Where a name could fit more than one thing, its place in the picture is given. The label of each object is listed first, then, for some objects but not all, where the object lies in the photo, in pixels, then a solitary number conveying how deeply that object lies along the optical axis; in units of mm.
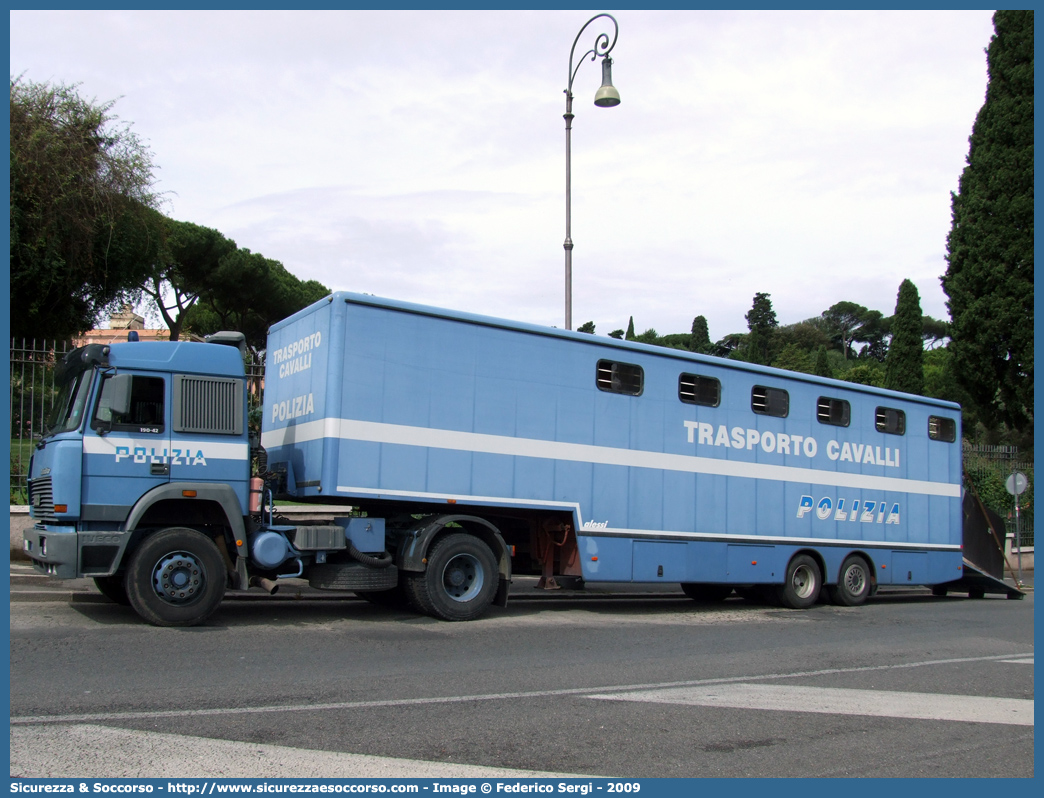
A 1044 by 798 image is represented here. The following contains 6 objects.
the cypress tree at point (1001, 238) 26141
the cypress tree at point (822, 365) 58234
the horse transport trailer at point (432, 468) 8633
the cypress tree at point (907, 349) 35531
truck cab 8367
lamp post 14352
